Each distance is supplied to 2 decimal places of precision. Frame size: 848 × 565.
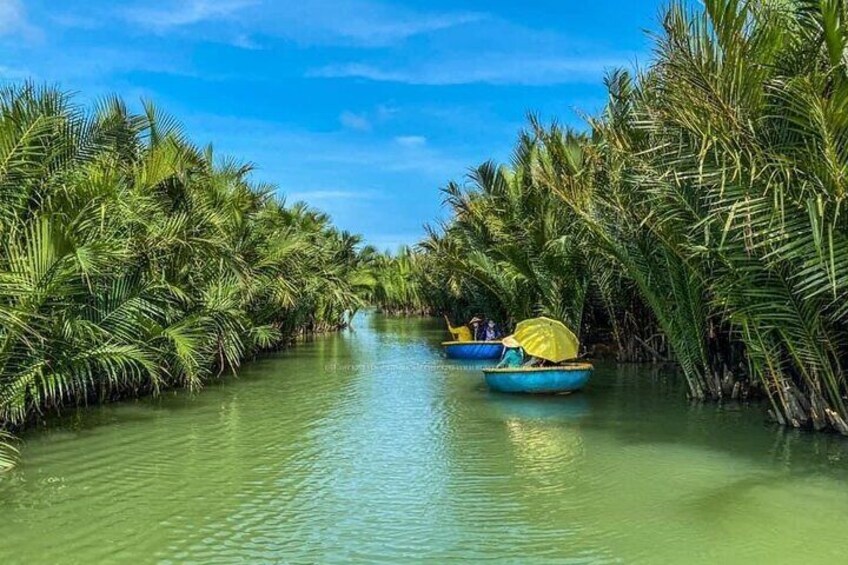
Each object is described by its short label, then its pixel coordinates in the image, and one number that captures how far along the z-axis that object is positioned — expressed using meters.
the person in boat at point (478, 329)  22.80
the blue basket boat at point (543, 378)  13.48
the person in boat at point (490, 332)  22.58
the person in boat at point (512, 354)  14.20
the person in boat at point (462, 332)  22.47
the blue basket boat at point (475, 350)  21.05
